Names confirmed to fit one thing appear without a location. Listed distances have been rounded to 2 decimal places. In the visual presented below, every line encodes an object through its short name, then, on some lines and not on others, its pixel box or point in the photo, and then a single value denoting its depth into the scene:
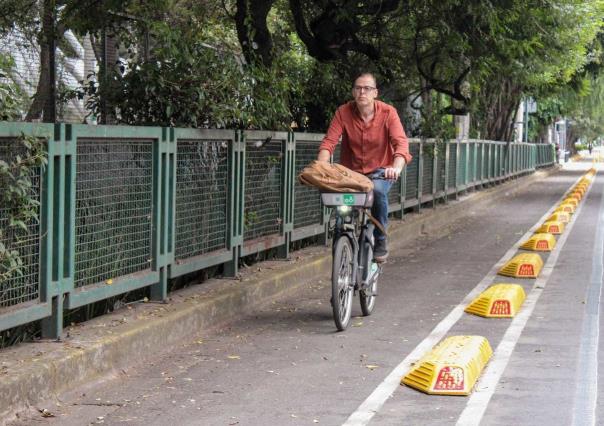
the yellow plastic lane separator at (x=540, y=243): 15.29
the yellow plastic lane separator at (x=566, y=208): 23.01
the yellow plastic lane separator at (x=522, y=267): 12.23
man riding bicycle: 8.87
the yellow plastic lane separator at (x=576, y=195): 28.40
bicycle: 8.42
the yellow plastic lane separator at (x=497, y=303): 9.46
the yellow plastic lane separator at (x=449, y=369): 6.53
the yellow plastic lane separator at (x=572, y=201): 25.52
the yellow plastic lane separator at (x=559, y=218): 20.14
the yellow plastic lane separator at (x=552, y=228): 18.08
